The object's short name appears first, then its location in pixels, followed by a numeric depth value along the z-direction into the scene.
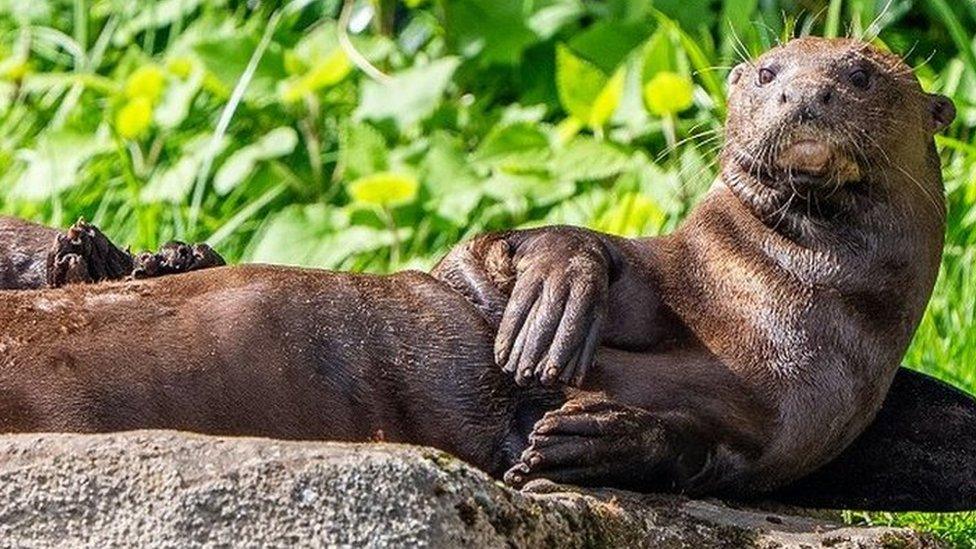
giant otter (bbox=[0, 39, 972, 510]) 6.95
